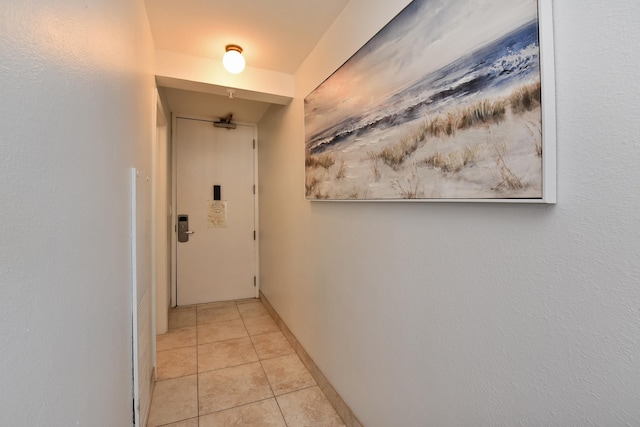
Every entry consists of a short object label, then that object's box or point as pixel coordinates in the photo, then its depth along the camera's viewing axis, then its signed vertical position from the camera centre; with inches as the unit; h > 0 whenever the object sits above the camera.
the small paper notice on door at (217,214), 139.4 +1.4
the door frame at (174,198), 131.0 +9.1
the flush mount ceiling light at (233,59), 74.5 +42.1
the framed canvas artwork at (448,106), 28.6 +14.5
